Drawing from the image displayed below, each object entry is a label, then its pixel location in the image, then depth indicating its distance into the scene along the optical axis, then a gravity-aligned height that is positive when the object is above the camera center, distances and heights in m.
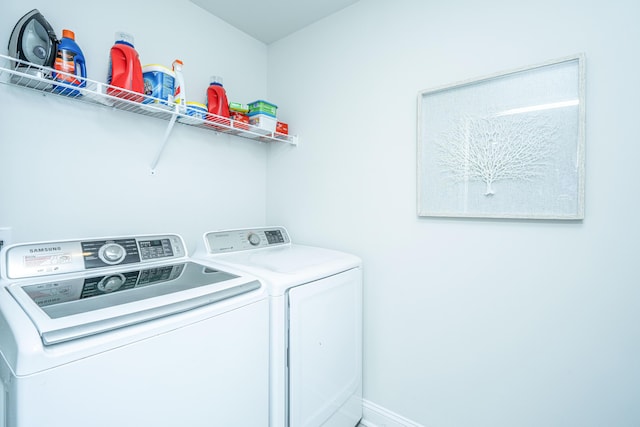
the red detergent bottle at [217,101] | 1.83 +0.68
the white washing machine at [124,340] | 0.69 -0.37
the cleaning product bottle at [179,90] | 1.52 +0.62
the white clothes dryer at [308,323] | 1.24 -0.56
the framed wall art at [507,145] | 1.23 +0.30
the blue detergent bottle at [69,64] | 1.21 +0.61
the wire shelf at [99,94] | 1.18 +0.53
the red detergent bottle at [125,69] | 1.36 +0.65
